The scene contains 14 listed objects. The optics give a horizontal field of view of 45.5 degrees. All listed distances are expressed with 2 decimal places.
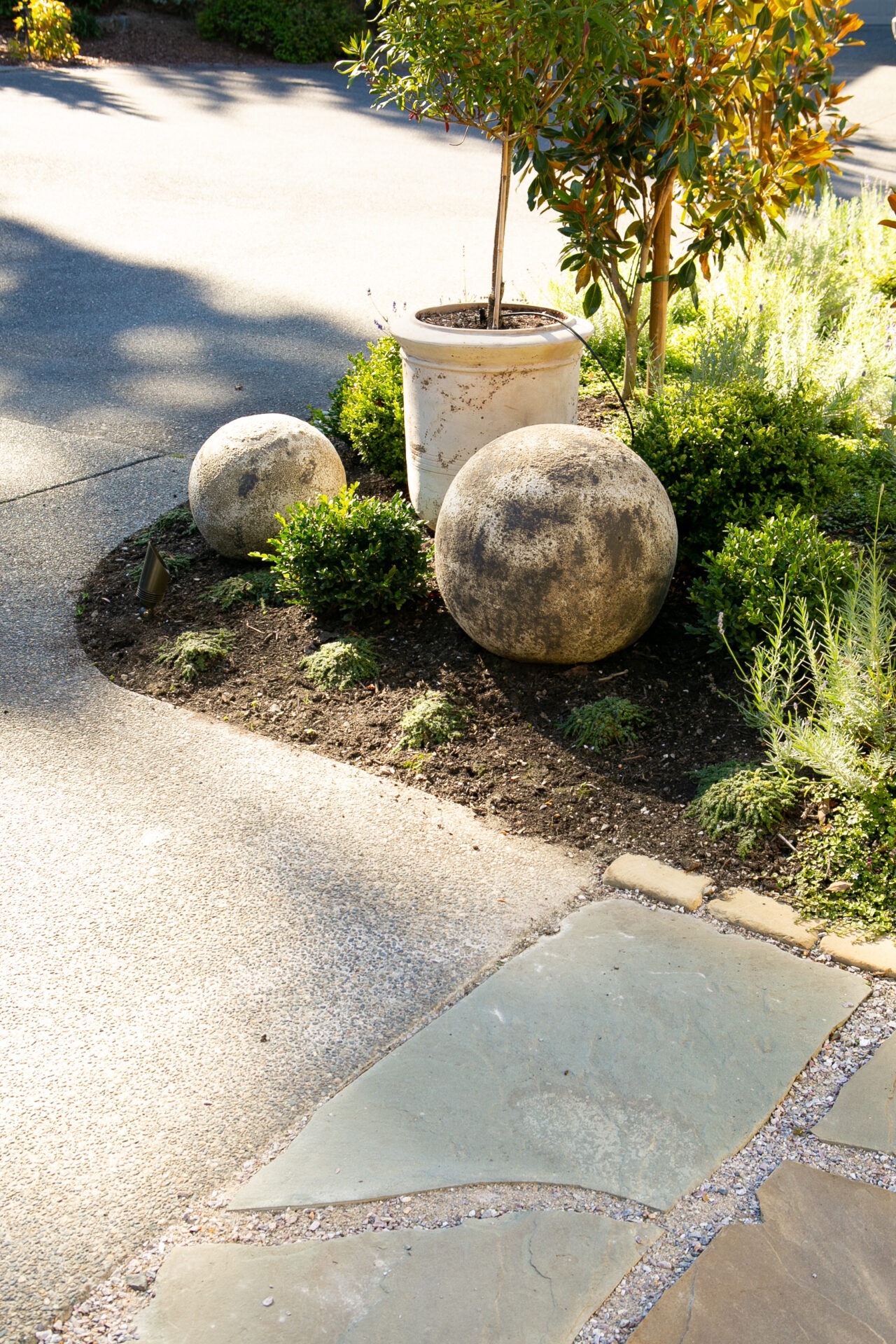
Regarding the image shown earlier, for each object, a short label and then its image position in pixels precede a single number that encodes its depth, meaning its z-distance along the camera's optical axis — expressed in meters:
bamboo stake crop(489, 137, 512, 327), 4.55
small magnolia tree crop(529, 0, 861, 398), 4.76
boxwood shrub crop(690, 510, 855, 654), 3.62
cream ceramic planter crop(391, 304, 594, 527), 4.44
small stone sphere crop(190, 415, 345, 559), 4.58
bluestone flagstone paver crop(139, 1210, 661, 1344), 1.81
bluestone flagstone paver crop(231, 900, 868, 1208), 2.10
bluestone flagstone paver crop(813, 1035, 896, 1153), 2.17
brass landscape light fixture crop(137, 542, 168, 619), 4.26
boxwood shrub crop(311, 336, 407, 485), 5.32
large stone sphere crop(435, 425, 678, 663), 3.53
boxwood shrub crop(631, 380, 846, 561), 4.23
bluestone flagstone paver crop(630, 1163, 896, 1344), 1.79
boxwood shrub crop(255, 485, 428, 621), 4.09
